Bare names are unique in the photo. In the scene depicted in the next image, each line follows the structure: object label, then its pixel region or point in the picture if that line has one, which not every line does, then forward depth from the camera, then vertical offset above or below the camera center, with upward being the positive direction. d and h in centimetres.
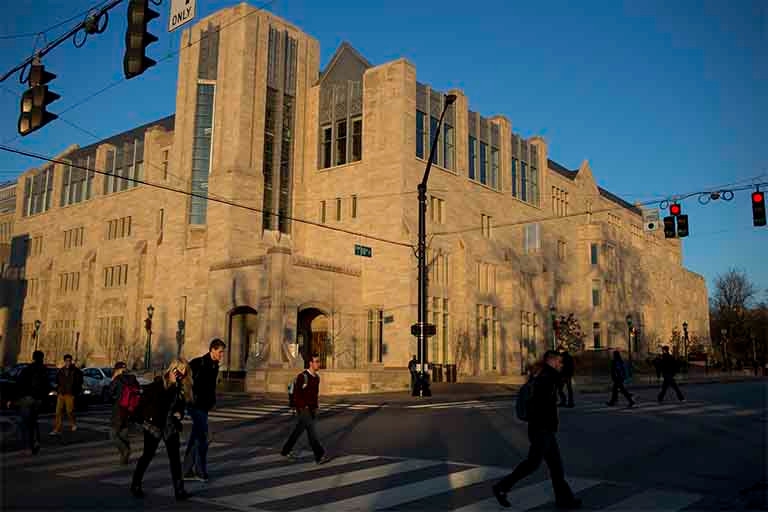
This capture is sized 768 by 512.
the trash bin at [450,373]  4056 -91
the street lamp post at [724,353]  7288 +85
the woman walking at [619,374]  1958 -43
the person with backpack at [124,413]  984 -89
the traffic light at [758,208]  1727 +402
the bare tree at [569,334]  5066 +196
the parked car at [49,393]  2127 -127
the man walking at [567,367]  1878 -22
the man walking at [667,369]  2022 -27
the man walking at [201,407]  871 -67
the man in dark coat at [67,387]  1470 -73
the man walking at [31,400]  1182 -81
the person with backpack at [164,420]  767 -76
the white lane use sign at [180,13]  1049 +550
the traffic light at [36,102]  1184 +456
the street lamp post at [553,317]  5380 +350
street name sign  2981 +483
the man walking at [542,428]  719 -77
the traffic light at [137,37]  1024 +498
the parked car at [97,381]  2605 -104
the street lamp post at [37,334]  5509 +184
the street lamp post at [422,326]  2647 +128
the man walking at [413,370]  2742 -51
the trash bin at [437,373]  3981 -90
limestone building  3944 +906
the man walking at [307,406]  1015 -77
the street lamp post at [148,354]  4366 +11
